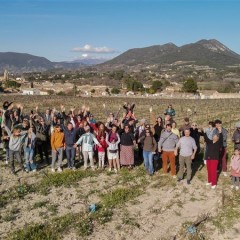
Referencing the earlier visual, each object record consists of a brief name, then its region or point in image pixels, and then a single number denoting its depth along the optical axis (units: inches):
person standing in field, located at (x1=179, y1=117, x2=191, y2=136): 325.2
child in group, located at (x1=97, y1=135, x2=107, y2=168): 330.7
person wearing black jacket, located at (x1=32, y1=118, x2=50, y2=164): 343.2
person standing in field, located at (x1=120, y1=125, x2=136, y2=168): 323.4
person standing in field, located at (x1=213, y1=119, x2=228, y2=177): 304.4
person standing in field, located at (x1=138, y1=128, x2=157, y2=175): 313.9
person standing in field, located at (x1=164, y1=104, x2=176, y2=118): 419.3
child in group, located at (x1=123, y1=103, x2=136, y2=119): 361.4
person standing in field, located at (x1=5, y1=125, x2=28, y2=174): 320.9
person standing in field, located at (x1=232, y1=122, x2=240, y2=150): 305.0
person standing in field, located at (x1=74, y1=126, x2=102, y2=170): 326.4
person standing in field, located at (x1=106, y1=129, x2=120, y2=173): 322.4
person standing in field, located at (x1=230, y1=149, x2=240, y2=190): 278.9
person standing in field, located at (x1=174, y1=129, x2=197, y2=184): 293.2
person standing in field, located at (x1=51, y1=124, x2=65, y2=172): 326.0
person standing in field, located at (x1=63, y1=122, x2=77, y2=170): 324.0
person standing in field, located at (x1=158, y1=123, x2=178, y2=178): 305.4
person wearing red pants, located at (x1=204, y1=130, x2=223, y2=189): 287.8
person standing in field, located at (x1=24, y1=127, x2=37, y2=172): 323.8
